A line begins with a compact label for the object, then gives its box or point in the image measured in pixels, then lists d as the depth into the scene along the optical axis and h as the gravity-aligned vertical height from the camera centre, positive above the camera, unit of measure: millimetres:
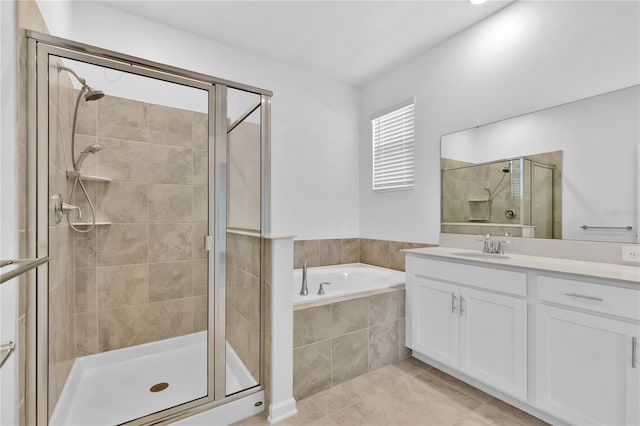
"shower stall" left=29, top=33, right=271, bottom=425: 1383 -158
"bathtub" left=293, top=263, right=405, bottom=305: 2877 -668
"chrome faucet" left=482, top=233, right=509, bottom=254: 2145 -252
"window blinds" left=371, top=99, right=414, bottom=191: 2971 +685
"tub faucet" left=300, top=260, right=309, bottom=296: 2734 -667
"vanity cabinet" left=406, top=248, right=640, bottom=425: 1321 -666
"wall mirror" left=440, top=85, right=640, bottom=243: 1676 +264
